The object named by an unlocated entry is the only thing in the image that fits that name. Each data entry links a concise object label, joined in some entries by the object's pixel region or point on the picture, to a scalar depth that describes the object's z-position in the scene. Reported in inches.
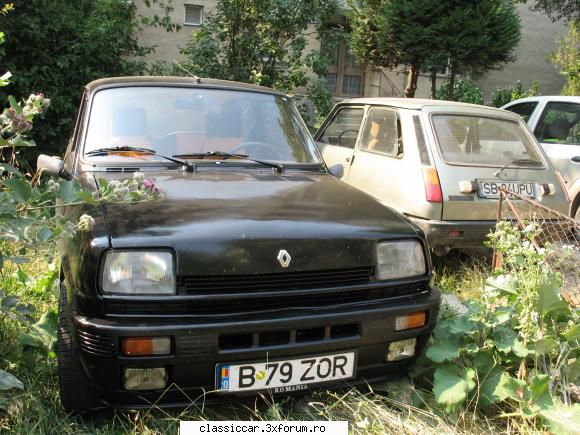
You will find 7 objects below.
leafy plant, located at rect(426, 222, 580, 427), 100.3
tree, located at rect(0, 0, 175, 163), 268.2
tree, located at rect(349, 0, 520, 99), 394.9
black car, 83.9
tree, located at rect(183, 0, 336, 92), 307.0
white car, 246.2
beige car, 178.5
